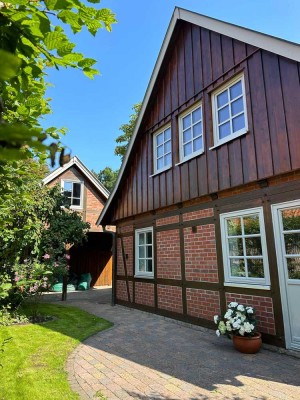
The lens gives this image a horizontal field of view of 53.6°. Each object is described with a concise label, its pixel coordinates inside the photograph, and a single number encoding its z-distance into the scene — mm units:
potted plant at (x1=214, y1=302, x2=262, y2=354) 4754
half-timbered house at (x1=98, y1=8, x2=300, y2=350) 4945
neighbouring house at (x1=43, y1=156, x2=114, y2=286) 16469
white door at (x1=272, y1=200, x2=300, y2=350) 4707
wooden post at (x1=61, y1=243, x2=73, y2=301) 11513
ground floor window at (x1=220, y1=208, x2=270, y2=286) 5340
